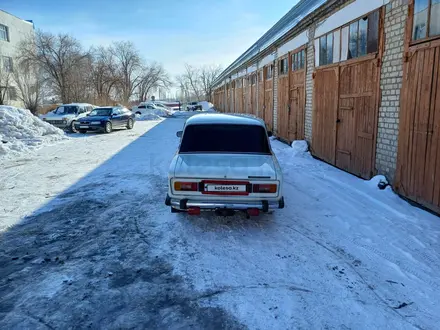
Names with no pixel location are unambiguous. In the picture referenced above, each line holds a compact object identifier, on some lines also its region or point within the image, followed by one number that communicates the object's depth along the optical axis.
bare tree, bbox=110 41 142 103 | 67.78
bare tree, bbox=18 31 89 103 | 37.38
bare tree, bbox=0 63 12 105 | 33.94
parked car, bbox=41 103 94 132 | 19.50
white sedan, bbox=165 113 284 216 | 4.57
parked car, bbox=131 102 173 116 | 42.58
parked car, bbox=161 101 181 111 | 71.99
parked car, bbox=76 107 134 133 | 19.20
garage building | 5.43
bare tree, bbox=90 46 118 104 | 45.66
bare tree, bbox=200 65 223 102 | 98.25
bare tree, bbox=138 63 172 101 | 75.12
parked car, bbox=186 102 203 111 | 58.75
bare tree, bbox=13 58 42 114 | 36.62
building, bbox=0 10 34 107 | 34.91
